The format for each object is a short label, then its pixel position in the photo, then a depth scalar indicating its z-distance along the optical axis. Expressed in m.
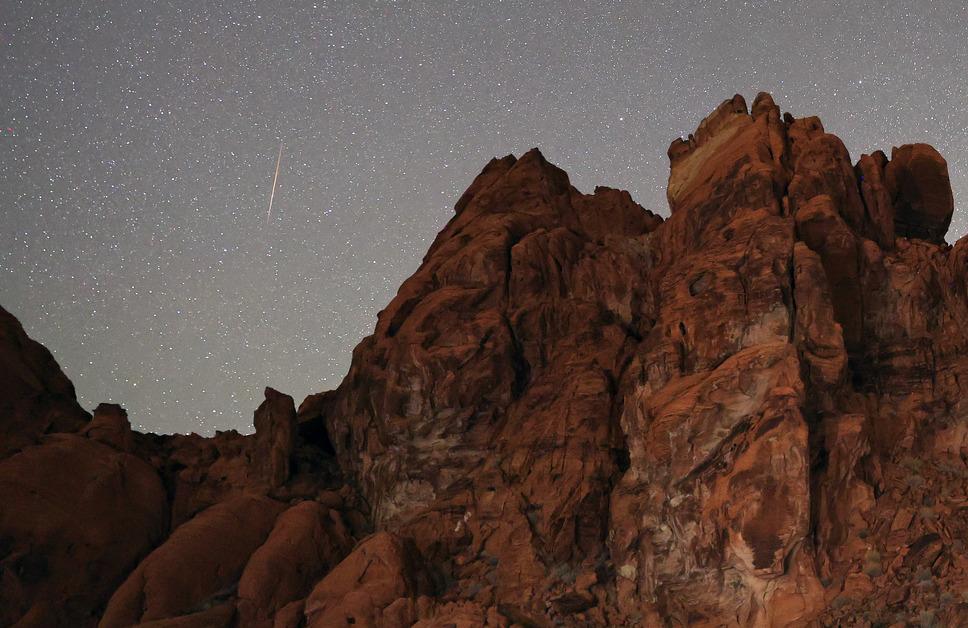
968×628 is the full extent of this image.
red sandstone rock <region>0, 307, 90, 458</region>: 46.56
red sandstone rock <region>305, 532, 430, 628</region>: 37.03
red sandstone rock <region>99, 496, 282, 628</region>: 39.97
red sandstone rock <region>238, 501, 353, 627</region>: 40.16
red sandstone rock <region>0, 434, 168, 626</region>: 40.62
